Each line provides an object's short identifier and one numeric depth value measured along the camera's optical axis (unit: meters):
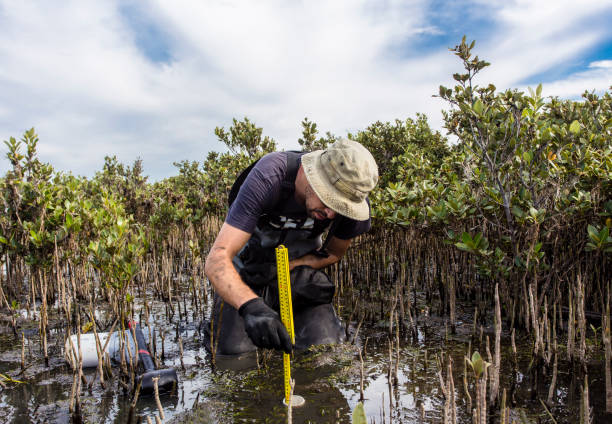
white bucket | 3.18
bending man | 2.70
